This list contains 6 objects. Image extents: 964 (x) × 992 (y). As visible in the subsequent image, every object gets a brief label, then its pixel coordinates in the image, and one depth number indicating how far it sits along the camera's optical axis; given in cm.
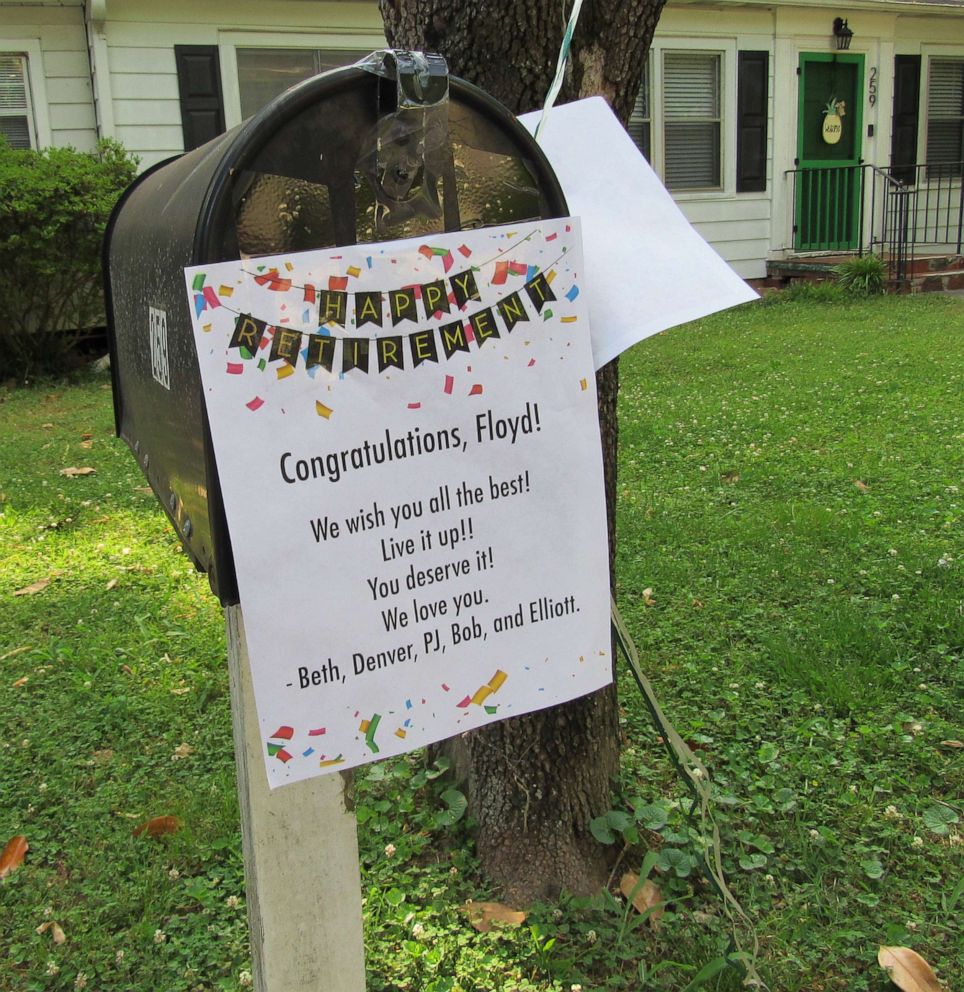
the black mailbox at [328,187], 112
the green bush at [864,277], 1079
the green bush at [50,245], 763
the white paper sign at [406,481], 111
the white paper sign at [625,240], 138
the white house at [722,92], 901
